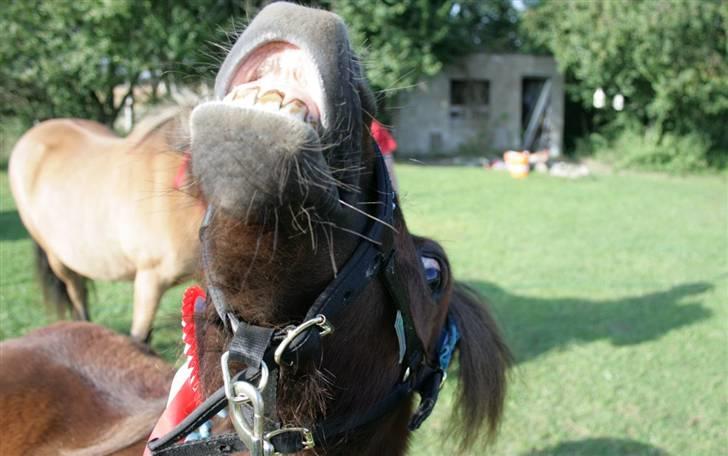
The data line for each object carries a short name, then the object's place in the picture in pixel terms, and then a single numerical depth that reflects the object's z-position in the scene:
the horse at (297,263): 0.96
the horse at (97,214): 4.15
